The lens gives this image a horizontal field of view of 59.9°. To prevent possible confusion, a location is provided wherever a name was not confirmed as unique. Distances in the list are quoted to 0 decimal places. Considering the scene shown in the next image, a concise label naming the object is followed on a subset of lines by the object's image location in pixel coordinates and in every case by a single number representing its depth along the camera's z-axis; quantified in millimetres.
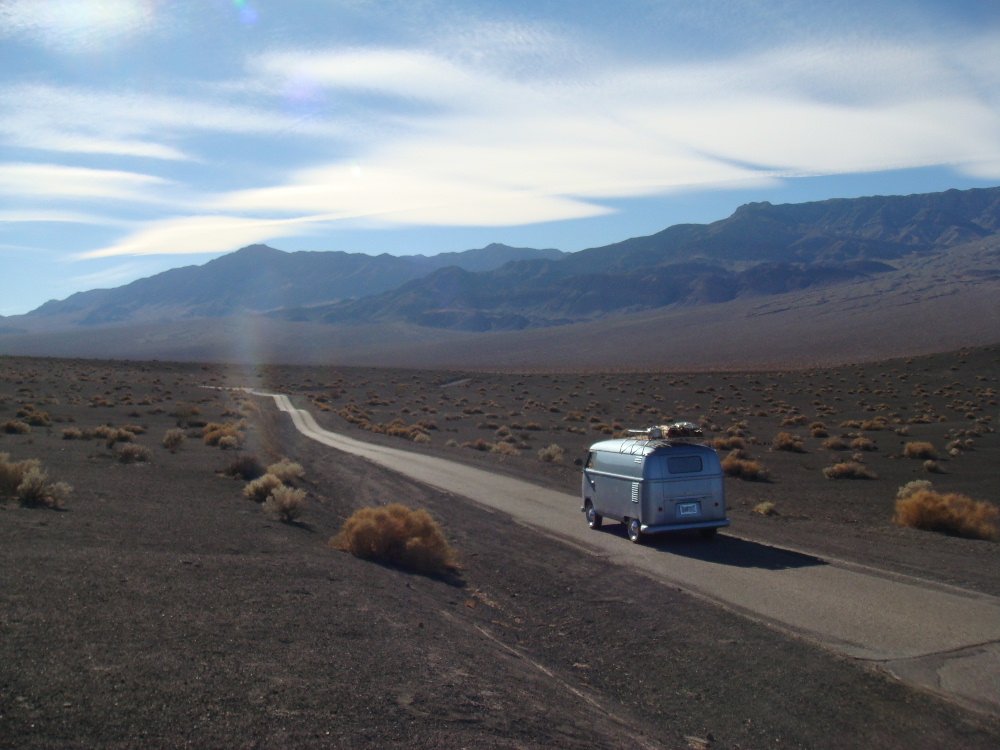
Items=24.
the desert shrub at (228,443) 28141
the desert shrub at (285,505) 15406
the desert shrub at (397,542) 13141
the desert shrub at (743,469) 27594
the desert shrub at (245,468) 20891
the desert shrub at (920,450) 31922
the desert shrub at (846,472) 27859
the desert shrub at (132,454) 21900
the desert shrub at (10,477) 13586
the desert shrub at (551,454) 32938
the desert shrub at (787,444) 35781
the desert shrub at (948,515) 16609
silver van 15227
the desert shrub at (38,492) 13094
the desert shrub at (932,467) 28641
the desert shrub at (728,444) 35594
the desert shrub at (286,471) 20223
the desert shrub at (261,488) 17344
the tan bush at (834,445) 36175
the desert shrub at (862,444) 35531
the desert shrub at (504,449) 36125
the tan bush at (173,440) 26642
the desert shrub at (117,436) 26222
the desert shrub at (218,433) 29500
